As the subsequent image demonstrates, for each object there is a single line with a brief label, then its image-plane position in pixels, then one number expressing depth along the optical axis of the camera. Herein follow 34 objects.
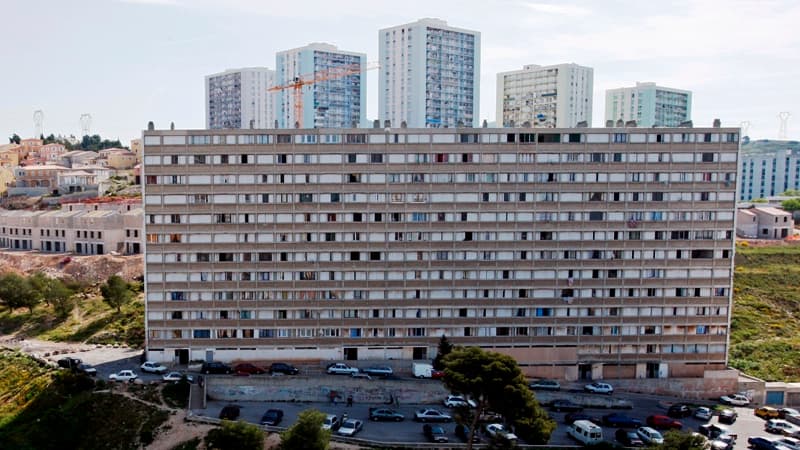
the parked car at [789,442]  52.02
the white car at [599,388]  61.75
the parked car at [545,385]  60.59
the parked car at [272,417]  53.06
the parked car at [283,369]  61.23
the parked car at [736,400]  62.52
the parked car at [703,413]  57.75
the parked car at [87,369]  60.47
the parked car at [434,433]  50.97
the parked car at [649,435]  51.34
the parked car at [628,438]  51.59
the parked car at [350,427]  51.53
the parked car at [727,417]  58.03
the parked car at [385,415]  55.12
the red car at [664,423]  55.28
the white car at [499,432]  47.76
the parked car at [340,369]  61.37
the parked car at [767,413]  59.25
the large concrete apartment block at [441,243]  62.00
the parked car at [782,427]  55.44
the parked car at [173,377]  58.78
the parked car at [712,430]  54.28
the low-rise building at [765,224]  116.75
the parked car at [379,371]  61.25
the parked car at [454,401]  57.19
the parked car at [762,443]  51.57
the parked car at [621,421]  55.28
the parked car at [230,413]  54.06
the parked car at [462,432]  51.78
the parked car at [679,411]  58.38
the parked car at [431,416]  55.22
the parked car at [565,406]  58.78
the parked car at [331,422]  52.37
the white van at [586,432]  51.03
